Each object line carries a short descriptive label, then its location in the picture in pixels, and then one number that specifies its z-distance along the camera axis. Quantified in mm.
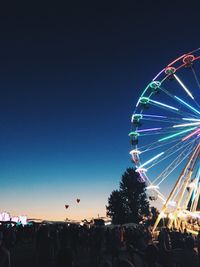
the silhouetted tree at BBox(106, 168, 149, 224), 44107
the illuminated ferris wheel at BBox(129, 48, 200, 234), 17641
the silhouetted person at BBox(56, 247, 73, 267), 4263
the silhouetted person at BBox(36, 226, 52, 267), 8108
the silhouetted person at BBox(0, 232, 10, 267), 5683
